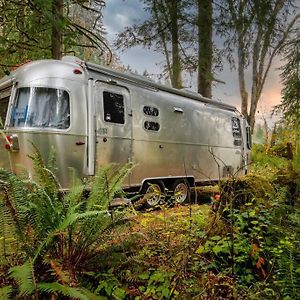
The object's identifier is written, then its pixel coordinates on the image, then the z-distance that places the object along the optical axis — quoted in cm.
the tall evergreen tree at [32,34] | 771
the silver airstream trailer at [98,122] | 604
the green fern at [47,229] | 265
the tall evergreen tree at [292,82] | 1172
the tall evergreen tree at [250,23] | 842
